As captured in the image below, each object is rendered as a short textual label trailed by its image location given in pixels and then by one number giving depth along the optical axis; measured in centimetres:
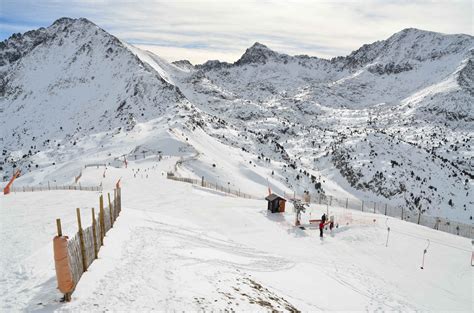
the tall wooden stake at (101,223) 1631
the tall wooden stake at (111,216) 1941
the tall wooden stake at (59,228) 1111
